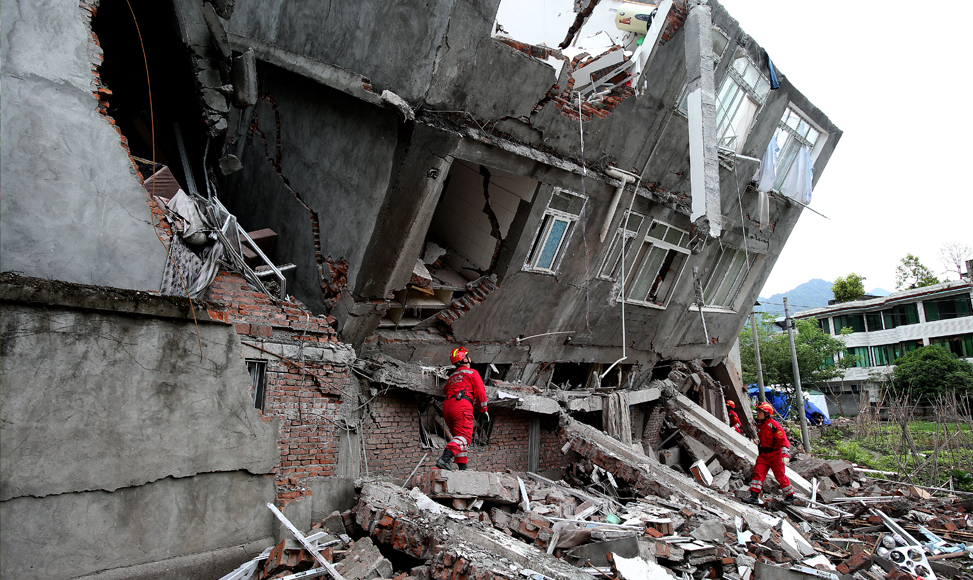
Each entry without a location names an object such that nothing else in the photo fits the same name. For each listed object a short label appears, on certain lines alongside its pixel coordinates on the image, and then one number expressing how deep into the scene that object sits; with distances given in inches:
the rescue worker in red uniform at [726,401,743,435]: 638.4
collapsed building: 206.2
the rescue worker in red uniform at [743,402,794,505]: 411.5
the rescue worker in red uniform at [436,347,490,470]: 312.5
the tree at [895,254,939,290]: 1566.2
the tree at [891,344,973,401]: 1097.9
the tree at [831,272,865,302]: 1635.1
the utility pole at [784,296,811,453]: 733.8
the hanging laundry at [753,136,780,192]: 529.7
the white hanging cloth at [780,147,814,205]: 573.3
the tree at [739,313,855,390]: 1266.0
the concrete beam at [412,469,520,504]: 279.7
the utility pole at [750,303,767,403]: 755.4
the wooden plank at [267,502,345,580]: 221.5
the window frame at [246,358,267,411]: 257.4
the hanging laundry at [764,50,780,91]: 484.7
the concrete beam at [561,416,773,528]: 355.3
